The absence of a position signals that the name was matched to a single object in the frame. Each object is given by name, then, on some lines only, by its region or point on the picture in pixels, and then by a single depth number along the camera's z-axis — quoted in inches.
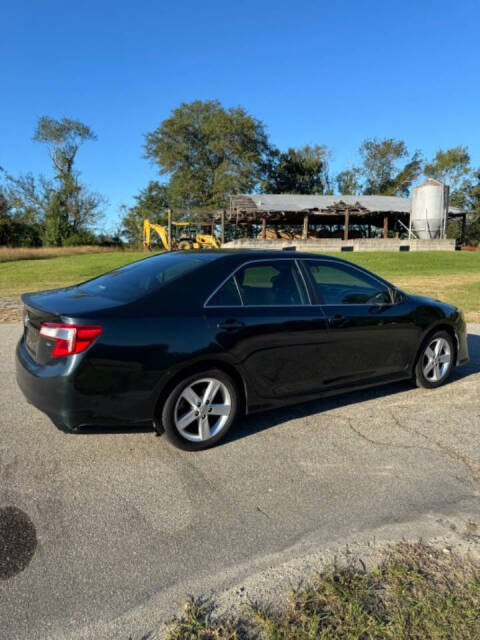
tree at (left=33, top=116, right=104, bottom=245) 1947.6
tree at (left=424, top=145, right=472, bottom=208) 2534.4
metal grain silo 1332.4
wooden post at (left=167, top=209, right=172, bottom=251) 1345.7
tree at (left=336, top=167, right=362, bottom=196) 2488.9
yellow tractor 1358.3
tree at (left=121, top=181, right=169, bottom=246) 2336.4
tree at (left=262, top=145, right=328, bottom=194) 2202.3
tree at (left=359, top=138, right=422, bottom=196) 2452.0
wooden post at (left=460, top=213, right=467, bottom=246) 1480.3
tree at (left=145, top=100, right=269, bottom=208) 2079.2
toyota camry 116.2
